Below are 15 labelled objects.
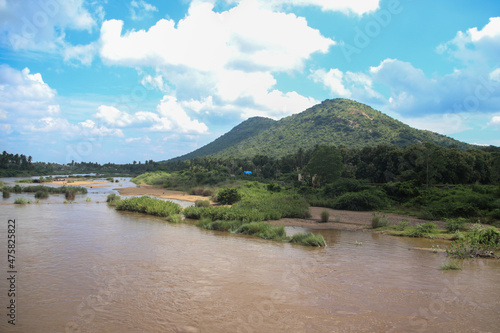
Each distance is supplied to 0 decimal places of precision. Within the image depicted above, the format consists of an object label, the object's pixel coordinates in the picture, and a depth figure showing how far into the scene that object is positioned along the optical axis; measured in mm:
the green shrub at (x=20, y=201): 30609
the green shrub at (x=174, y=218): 22641
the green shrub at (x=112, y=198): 34675
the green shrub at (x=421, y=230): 17905
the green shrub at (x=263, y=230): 17438
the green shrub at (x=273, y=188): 41612
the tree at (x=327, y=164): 42969
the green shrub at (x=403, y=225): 19459
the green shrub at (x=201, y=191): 47497
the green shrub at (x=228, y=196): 33656
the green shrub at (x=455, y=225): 18422
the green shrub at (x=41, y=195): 37900
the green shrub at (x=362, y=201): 28453
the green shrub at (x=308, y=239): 15750
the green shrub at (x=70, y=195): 37906
